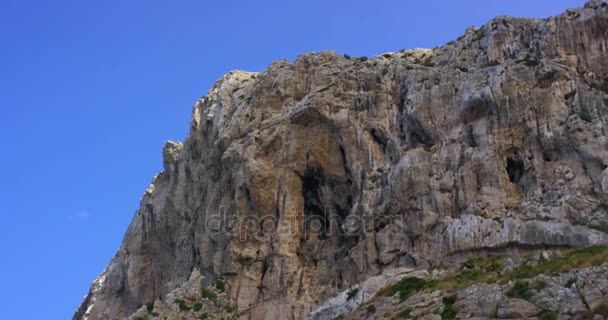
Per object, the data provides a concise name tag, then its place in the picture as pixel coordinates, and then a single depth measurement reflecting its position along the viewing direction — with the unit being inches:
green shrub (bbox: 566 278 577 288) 1665.8
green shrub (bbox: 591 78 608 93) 2600.9
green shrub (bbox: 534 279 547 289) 1695.4
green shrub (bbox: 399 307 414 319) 1852.9
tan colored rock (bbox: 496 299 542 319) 1621.6
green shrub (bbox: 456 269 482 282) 2010.2
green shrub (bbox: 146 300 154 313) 2689.5
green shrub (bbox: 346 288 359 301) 2177.7
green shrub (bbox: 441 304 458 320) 1747.0
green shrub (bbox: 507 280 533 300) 1674.5
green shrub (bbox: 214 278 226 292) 2775.6
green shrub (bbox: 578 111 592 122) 2432.3
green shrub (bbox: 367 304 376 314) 1990.7
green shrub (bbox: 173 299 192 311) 2679.6
